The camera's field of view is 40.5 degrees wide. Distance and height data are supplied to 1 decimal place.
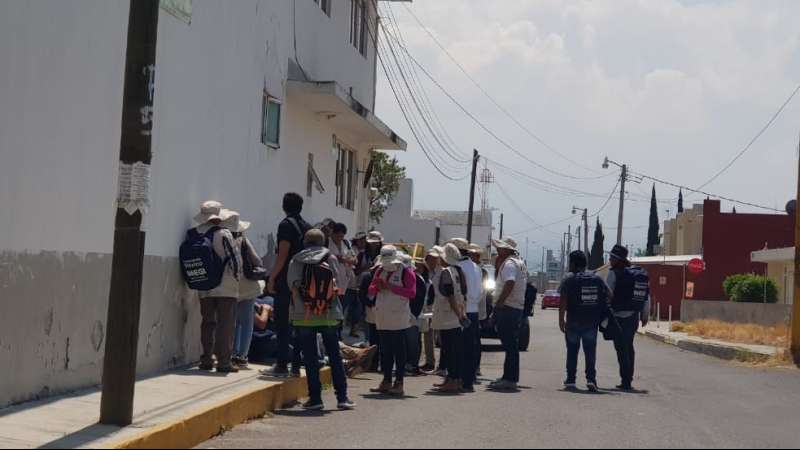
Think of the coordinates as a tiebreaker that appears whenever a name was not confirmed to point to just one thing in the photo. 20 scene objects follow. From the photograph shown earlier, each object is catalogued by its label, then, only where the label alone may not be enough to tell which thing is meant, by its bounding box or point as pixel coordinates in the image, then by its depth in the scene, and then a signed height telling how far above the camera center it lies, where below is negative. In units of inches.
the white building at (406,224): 2942.9 +143.3
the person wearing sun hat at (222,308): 469.7 -19.0
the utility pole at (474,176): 2075.1 +201.6
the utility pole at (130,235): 326.3 +7.6
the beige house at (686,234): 2829.7 +160.8
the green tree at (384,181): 2114.9 +187.4
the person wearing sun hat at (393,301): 479.8 -11.4
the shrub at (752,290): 1774.0 +11.0
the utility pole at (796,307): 820.0 -6.2
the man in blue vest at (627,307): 564.1 -9.2
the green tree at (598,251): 3642.0 +129.0
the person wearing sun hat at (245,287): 487.0 -9.2
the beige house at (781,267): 1574.8 +51.0
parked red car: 2760.8 -42.9
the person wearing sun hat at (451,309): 508.1 -14.6
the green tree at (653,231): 3796.8 +210.9
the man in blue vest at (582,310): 547.2 -12.1
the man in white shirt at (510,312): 541.3 -15.2
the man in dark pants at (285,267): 454.9 +0.5
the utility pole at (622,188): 2326.5 +217.0
